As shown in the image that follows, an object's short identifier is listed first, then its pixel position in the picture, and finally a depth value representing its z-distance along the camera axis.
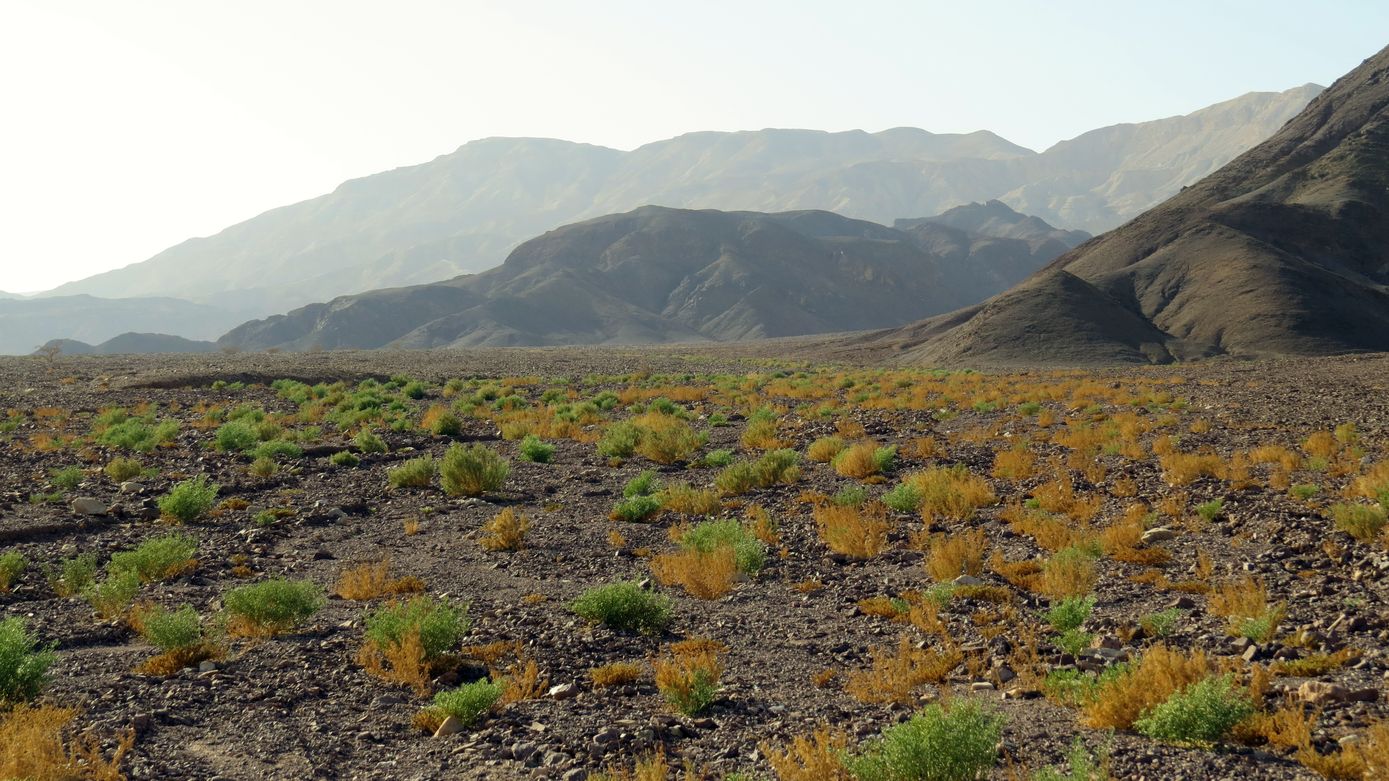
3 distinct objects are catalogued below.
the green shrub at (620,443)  19.23
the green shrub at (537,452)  18.83
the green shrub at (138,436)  19.55
